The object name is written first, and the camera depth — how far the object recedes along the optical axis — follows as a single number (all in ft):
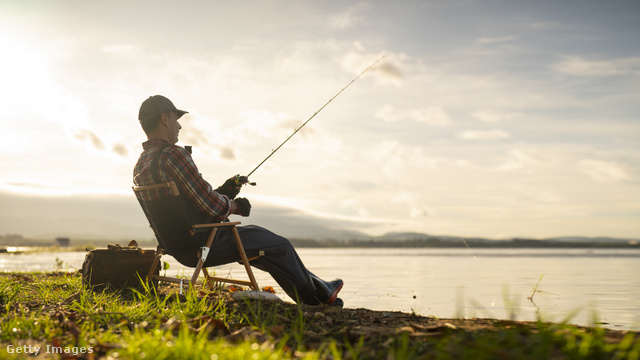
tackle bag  20.01
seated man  17.34
